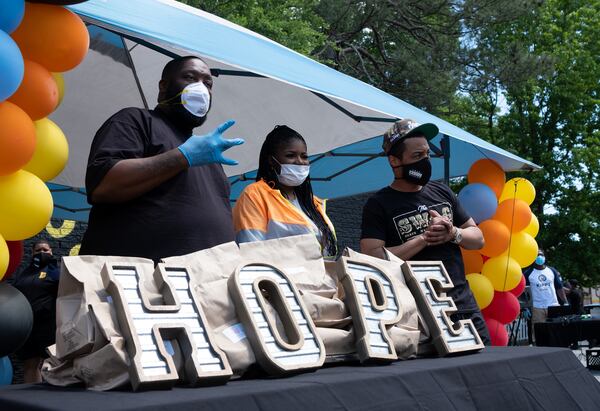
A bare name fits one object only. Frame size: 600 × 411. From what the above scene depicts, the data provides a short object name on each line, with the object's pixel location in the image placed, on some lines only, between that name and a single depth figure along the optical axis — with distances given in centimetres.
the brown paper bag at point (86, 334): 141
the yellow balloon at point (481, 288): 530
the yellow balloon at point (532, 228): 593
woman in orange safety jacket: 272
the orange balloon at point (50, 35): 265
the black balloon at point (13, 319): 259
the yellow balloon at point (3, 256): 255
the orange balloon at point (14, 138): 247
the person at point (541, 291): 1161
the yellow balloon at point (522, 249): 558
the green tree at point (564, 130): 2059
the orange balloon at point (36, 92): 268
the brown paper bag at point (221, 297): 157
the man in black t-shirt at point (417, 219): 294
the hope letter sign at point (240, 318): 143
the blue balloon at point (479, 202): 542
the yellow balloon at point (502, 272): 543
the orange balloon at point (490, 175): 568
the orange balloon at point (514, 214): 559
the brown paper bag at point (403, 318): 193
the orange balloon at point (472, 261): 548
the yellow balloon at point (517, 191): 582
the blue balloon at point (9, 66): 237
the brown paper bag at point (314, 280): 181
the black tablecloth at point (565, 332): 917
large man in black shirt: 208
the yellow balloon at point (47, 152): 293
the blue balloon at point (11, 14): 239
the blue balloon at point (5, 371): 327
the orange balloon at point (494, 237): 539
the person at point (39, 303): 548
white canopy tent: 331
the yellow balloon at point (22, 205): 261
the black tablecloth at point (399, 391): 129
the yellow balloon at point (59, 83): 313
